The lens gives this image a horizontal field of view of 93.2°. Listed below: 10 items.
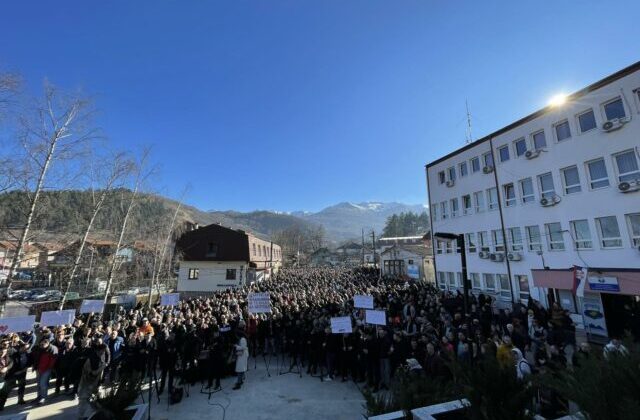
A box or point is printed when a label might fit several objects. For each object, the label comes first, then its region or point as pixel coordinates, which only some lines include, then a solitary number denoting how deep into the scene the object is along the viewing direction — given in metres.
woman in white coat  10.00
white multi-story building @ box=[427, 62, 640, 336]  15.12
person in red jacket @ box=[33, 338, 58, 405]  9.04
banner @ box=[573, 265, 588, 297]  15.03
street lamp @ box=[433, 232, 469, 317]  12.14
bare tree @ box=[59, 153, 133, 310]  14.53
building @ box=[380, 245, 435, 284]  35.31
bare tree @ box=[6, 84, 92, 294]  11.34
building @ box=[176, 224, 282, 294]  36.62
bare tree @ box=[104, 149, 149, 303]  16.85
